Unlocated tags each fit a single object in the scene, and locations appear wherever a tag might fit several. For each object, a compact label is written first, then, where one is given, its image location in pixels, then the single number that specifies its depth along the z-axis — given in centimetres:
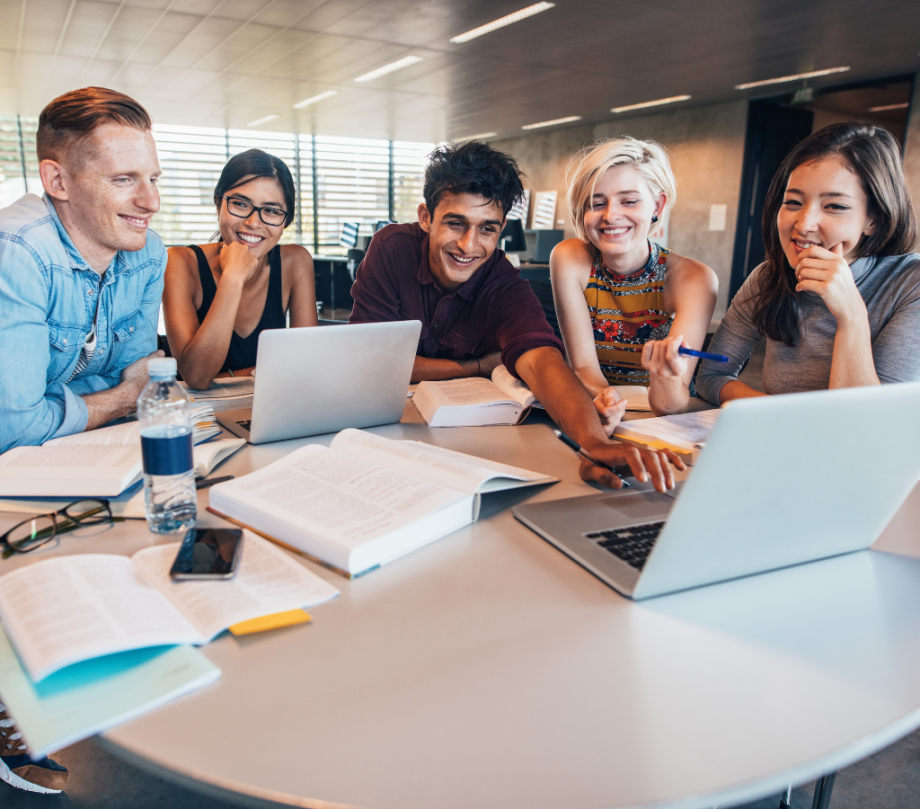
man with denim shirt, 123
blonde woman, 179
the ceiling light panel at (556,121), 938
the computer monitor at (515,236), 825
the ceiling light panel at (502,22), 471
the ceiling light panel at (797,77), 639
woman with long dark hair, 142
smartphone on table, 74
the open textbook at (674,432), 124
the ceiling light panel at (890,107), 870
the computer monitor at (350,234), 1068
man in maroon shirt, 182
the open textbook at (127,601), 59
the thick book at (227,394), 156
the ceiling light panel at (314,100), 766
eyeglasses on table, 84
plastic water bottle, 84
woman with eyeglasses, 191
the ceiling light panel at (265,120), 890
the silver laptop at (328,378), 118
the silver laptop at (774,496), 62
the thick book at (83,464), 97
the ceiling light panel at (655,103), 785
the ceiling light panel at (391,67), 625
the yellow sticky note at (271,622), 66
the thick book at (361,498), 81
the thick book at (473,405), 143
